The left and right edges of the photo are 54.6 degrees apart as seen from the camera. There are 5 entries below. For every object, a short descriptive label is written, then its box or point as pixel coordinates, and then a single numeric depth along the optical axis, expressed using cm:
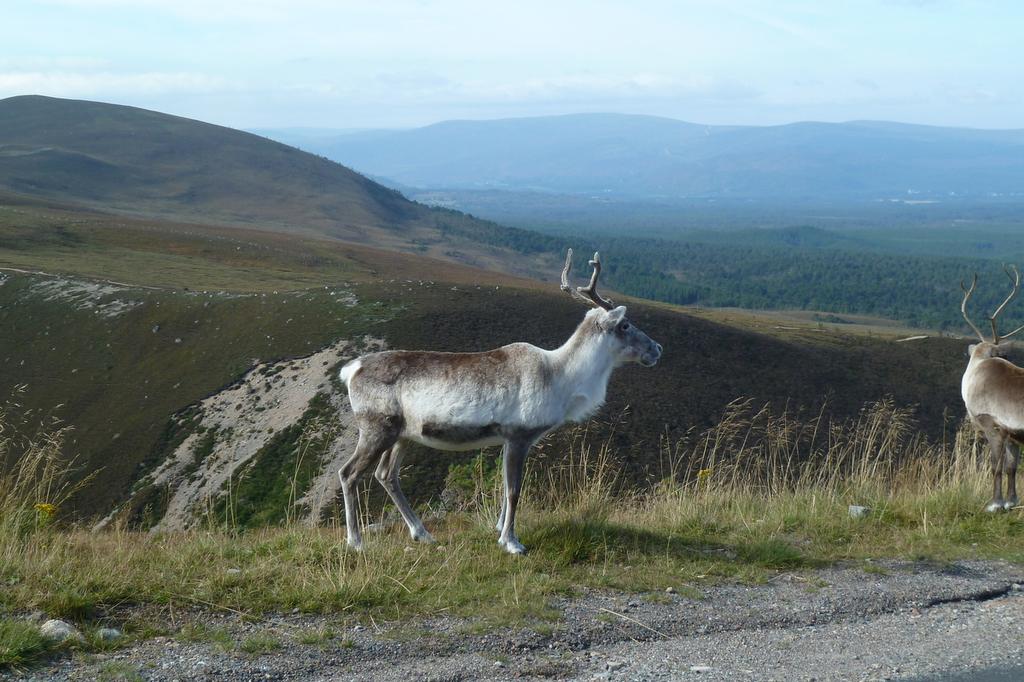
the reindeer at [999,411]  1107
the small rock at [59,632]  664
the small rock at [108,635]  677
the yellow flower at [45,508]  909
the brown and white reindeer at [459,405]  945
